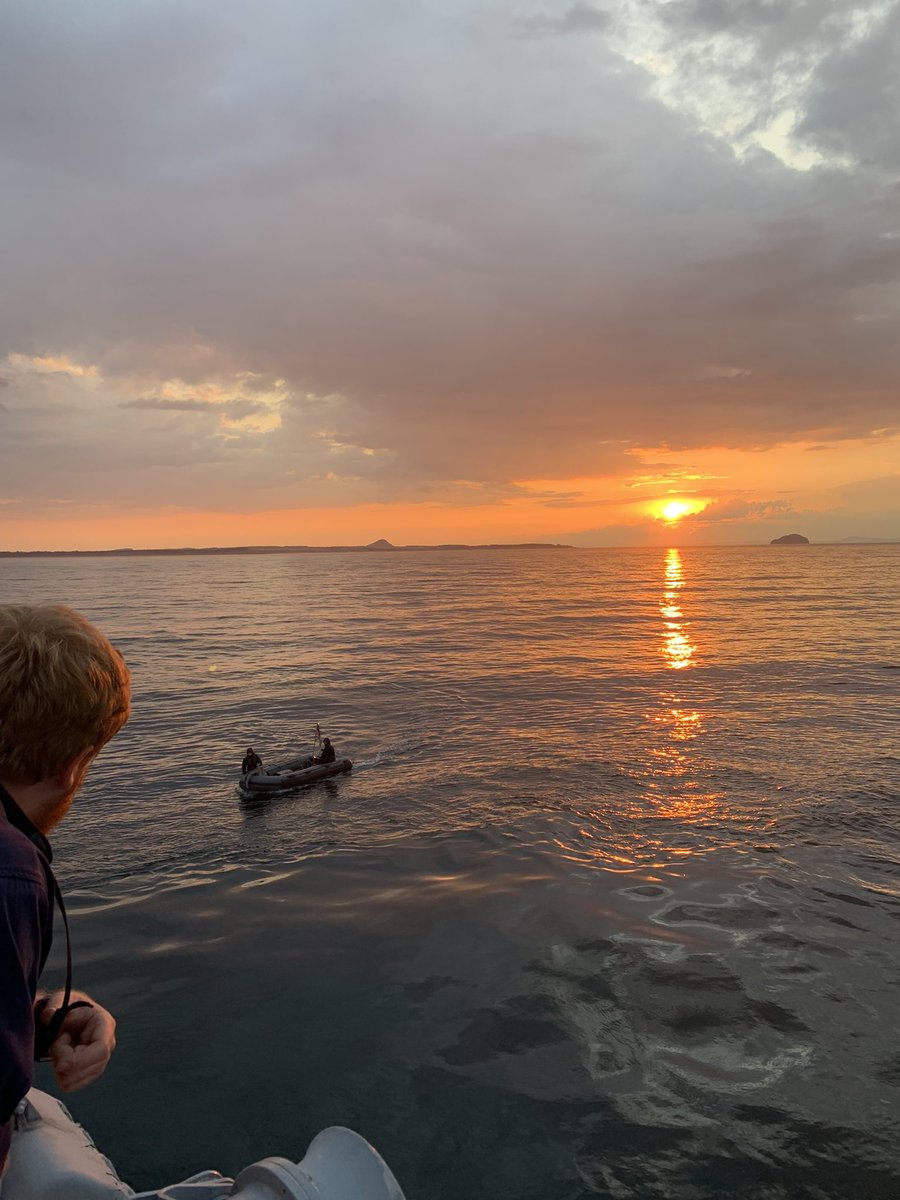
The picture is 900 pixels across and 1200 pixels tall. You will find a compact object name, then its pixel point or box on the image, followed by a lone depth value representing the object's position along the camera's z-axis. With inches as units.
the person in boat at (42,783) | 88.4
